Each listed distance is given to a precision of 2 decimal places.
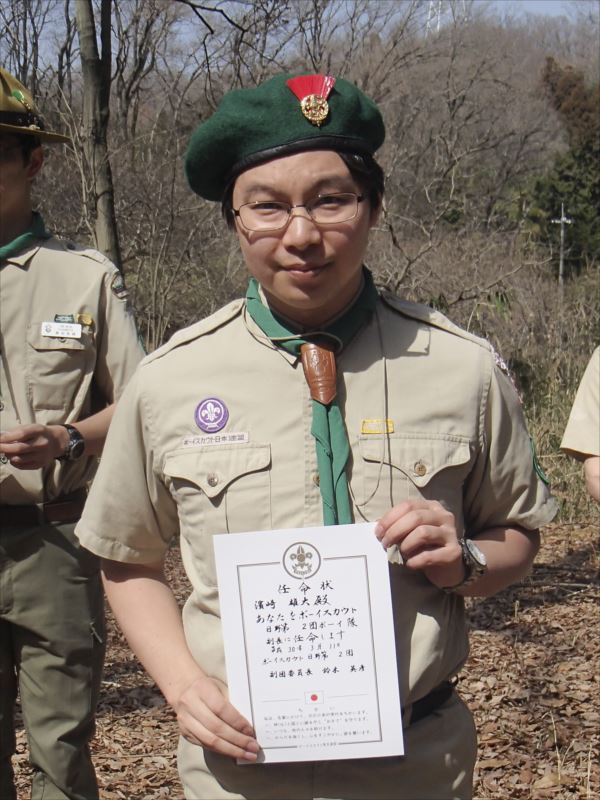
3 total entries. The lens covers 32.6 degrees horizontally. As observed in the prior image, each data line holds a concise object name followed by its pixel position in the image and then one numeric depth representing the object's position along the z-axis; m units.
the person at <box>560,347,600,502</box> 3.40
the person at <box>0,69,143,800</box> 2.93
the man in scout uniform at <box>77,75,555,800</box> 1.75
